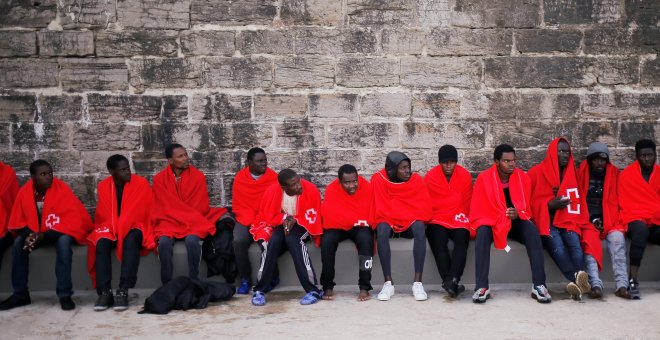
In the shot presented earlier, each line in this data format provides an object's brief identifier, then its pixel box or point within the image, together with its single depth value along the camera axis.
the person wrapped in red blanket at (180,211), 7.18
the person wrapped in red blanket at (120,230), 6.87
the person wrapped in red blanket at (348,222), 7.05
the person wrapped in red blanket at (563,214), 7.01
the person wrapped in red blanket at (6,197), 7.12
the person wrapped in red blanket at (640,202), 7.09
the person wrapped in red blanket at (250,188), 7.48
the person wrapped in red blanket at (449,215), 7.09
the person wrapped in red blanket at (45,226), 6.88
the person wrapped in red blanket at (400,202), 7.20
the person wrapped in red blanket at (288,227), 6.99
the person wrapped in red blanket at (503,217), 6.90
